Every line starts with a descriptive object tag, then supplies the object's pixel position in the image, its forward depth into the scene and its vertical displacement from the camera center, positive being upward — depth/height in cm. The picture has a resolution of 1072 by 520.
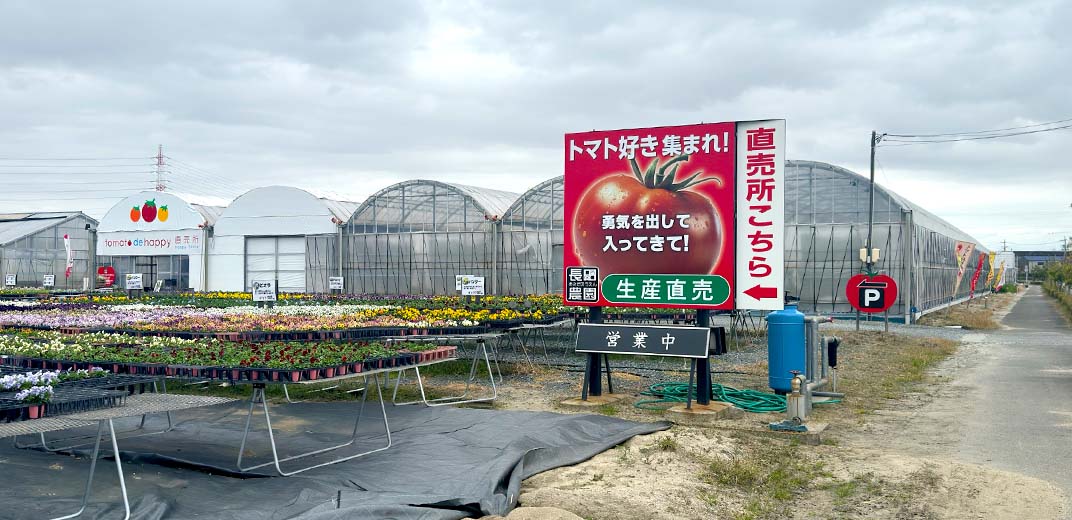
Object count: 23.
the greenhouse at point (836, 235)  2397 +113
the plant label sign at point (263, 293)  1648 -31
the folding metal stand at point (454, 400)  1005 -150
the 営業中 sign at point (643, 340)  930 -73
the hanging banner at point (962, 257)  3688 +79
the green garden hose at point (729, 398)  977 -148
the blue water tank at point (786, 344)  1020 -84
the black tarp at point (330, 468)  523 -143
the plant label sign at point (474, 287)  1761 -22
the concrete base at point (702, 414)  896 -150
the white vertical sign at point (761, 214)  904 +66
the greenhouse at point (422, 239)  2700 +125
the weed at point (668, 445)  719 -145
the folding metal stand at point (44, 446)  680 -137
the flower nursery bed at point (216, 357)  654 -69
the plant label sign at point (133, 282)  2175 -11
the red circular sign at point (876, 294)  1459 -35
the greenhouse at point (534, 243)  2598 +103
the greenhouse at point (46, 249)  3662 +128
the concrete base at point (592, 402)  972 -148
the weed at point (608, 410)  951 -152
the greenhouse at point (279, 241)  3005 +135
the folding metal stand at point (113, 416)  482 -84
